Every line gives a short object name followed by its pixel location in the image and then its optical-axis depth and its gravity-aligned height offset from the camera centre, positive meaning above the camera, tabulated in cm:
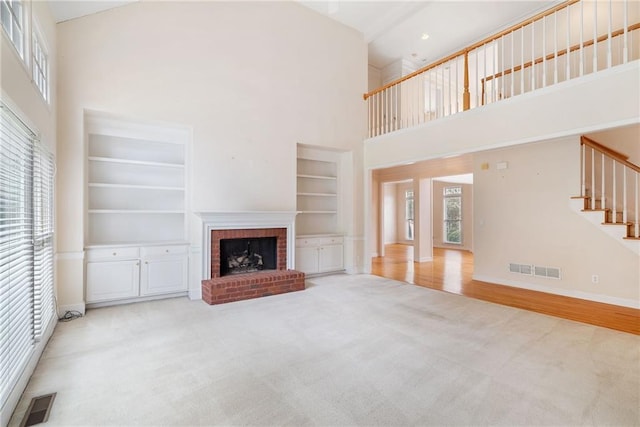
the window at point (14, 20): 233 +156
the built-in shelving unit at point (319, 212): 630 +6
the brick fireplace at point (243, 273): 464 -75
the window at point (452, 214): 1187 +2
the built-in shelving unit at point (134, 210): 434 +8
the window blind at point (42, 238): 282 -23
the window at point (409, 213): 1309 +5
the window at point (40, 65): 313 +162
